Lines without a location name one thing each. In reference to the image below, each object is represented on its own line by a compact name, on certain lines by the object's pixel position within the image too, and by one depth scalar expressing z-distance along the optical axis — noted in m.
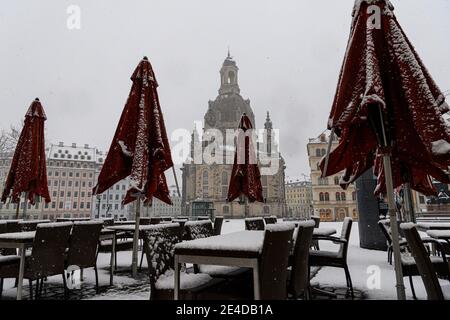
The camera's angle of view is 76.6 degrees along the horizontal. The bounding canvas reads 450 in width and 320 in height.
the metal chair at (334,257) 4.30
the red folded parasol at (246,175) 8.16
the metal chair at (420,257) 2.42
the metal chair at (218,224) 6.61
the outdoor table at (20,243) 3.62
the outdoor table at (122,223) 8.30
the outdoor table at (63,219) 8.11
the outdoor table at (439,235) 3.77
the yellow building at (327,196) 46.22
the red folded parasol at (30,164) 6.75
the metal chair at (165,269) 2.77
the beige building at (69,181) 61.44
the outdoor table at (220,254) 2.34
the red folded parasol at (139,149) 4.90
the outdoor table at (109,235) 5.41
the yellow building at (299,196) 109.38
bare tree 23.09
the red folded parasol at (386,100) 2.41
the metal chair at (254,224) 6.03
